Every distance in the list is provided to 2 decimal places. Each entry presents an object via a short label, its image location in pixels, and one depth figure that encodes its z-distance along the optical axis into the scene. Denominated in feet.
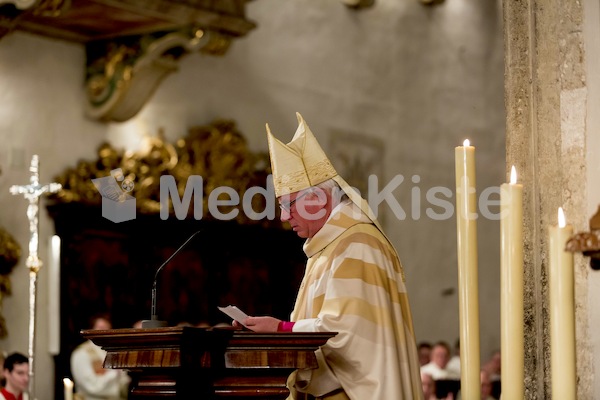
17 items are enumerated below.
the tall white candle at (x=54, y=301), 47.93
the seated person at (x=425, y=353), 77.20
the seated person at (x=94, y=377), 62.18
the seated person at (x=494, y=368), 77.00
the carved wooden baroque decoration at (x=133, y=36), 61.82
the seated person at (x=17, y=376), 54.13
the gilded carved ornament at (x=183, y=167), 65.57
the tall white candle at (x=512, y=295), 14.38
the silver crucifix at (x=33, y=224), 44.91
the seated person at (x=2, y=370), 56.34
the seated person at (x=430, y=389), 70.64
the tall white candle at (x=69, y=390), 28.22
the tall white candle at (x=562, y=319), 13.89
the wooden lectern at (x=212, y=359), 18.72
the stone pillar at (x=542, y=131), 18.84
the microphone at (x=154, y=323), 20.26
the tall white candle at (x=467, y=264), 15.29
